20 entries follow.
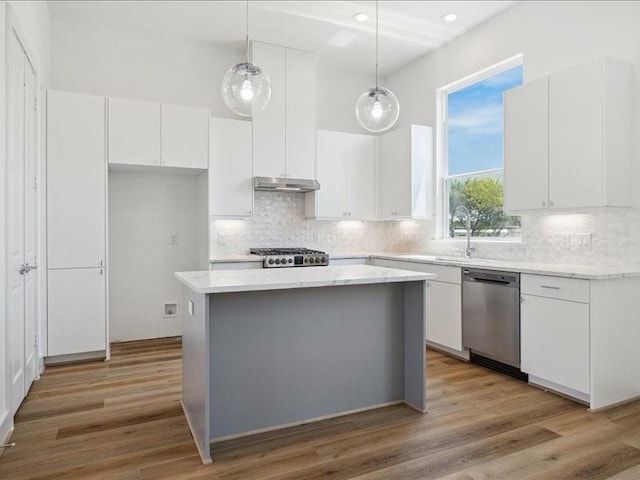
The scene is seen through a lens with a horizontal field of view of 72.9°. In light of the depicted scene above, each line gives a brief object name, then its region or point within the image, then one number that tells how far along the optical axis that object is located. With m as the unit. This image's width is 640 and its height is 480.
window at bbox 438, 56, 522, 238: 4.42
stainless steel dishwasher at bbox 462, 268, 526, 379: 3.48
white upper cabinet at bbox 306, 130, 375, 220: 5.30
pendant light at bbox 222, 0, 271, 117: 2.64
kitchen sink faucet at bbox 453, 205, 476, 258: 4.54
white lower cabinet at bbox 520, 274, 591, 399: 2.99
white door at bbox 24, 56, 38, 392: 3.17
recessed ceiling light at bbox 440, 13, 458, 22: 4.33
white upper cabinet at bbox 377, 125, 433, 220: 5.06
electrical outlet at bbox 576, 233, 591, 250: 3.52
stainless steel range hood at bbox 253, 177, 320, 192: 4.78
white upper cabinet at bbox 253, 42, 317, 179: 4.93
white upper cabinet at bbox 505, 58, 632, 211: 3.17
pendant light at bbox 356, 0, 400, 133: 3.02
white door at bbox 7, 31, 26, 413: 2.61
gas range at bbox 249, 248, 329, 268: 4.52
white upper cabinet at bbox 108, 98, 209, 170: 4.13
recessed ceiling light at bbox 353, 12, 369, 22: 4.34
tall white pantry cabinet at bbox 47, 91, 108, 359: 3.87
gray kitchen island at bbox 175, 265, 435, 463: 2.50
